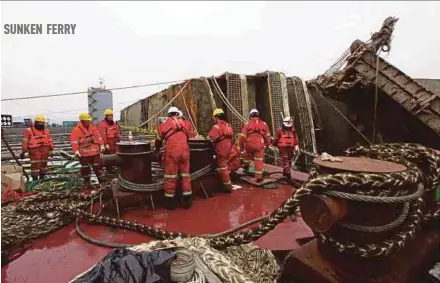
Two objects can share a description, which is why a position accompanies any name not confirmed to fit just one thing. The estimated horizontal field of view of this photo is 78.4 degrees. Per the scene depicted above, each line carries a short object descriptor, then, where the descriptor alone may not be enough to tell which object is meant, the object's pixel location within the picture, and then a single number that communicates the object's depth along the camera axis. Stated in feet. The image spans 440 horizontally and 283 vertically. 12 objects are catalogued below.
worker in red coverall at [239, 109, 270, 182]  18.28
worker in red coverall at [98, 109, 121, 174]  24.25
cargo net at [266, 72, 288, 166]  35.86
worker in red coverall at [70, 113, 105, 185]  19.25
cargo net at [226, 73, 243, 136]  34.96
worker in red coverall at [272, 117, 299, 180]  20.02
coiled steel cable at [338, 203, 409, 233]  5.60
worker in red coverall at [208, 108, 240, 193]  15.78
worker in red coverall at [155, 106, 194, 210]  13.34
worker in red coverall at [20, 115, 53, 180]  21.83
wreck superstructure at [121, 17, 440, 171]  27.99
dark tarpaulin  5.49
